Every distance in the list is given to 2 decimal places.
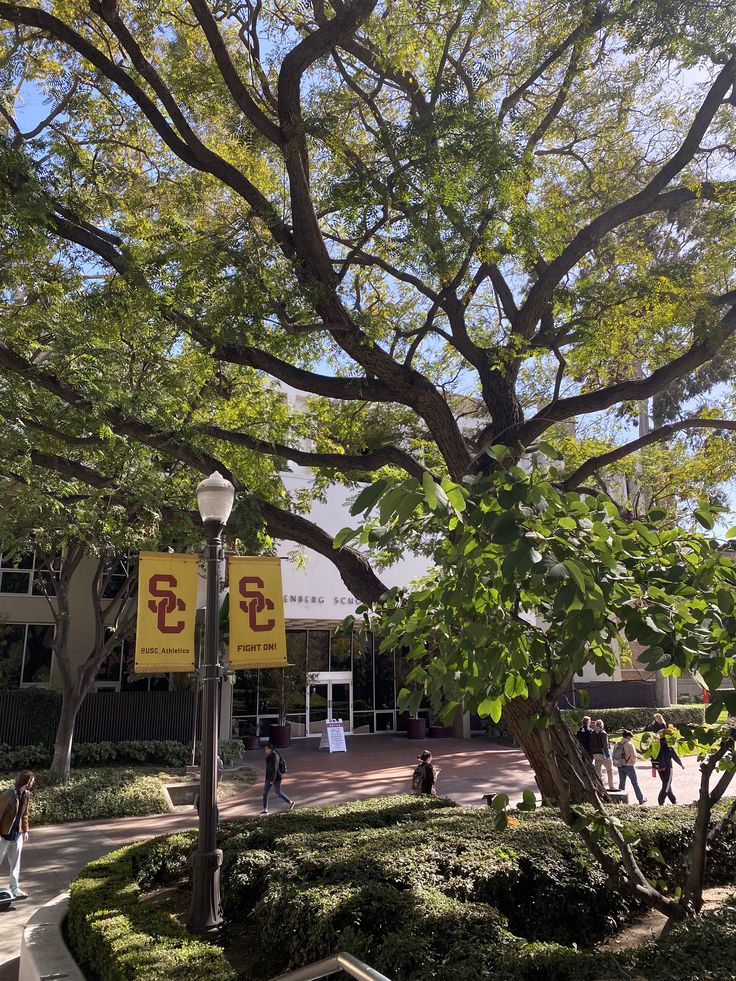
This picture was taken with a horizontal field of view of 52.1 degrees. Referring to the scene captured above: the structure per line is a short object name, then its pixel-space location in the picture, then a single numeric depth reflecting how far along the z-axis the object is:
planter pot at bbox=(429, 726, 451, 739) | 28.63
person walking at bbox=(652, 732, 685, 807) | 14.03
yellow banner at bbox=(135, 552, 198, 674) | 8.62
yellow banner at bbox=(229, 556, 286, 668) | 8.50
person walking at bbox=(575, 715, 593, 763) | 15.20
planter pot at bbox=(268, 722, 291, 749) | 24.91
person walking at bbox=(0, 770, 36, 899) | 9.39
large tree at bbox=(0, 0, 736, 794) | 9.06
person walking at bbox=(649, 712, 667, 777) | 12.04
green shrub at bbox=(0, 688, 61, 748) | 20.41
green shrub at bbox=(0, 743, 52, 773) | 18.02
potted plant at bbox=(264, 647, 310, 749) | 26.66
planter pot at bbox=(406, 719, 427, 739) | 28.00
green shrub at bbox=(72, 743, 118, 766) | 18.50
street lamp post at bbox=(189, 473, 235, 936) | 6.70
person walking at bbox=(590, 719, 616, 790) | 15.34
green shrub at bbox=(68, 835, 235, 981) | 5.30
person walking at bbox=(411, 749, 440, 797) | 13.25
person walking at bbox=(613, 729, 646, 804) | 14.54
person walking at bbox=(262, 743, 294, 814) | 14.45
